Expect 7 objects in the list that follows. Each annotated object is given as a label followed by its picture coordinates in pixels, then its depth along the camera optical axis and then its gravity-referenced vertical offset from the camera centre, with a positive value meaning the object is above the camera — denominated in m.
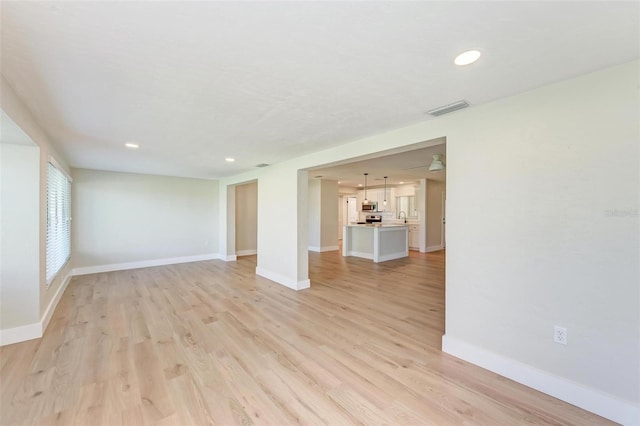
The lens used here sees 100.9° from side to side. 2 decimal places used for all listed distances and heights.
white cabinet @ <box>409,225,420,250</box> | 9.52 -0.94
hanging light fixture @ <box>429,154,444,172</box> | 3.87 +0.70
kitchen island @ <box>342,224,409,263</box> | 7.29 -0.89
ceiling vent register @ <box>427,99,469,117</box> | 2.29 +0.93
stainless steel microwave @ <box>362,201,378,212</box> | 9.71 +0.15
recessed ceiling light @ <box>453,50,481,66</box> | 1.58 +0.96
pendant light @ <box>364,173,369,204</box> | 7.85 +0.95
